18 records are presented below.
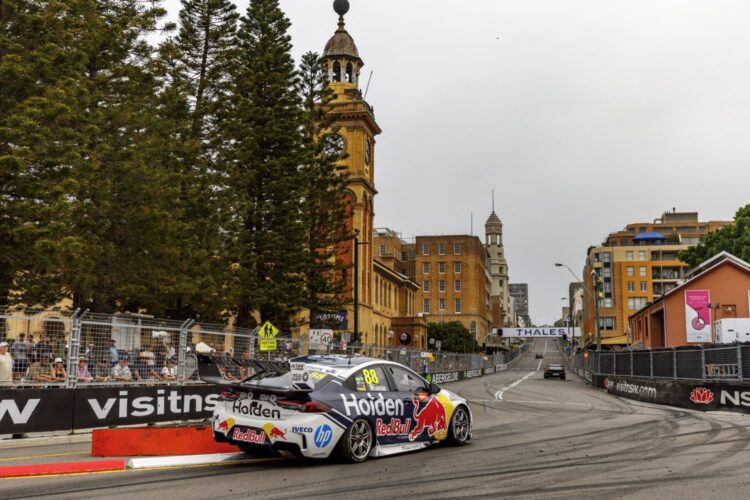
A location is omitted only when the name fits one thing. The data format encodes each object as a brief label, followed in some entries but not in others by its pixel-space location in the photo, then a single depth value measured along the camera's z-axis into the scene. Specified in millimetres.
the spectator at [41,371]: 13930
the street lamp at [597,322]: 50531
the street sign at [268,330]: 24188
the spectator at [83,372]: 14797
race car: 9695
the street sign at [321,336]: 30450
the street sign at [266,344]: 20275
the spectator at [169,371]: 16766
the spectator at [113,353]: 15398
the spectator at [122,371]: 15492
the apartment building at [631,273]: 130750
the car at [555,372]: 57125
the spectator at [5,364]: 13359
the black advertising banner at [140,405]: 14727
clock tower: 77250
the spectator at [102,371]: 15075
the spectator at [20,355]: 13570
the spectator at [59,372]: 14367
